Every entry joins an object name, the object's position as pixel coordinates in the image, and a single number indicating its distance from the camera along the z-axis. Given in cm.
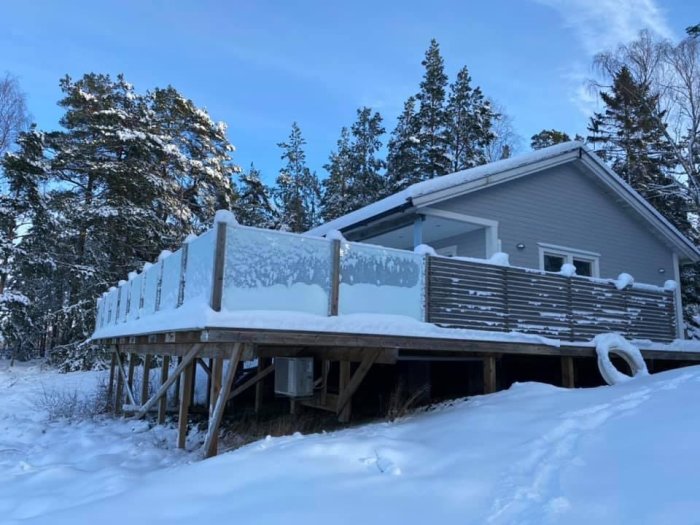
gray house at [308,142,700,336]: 1084
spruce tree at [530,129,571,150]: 3016
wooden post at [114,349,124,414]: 1338
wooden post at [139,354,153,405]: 1163
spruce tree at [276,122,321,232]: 3428
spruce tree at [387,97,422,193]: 2870
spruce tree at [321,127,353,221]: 3170
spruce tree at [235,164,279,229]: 3064
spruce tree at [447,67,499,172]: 2966
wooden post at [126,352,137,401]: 1278
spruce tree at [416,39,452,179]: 2842
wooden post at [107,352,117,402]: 1445
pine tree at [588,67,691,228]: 2103
